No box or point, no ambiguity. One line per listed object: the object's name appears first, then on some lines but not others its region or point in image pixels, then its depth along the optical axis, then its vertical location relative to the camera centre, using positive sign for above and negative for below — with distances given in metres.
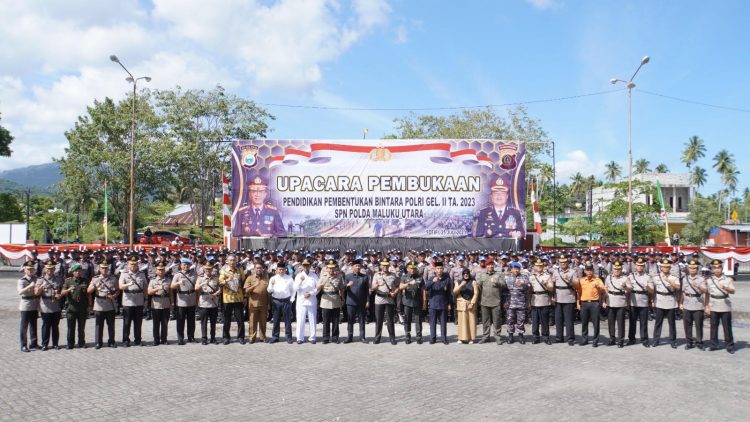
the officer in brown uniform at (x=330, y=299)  10.43 -1.42
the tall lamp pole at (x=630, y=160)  22.25 +2.87
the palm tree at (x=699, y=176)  89.12 +7.88
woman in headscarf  10.28 -1.67
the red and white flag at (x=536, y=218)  22.31 +0.26
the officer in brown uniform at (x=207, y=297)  10.16 -1.35
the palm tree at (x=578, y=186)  83.19 +5.92
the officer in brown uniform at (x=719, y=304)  9.45 -1.37
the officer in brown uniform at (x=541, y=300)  10.30 -1.42
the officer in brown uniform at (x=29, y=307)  9.42 -1.43
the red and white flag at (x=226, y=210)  21.95 +0.57
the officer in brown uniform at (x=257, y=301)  10.40 -1.45
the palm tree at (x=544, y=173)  38.70 +3.93
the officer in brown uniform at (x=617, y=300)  9.91 -1.36
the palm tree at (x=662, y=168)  87.35 +9.04
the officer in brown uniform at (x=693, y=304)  9.62 -1.40
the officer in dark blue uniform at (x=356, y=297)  10.52 -1.41
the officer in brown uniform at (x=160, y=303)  9.99 -1.43
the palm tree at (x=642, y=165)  91.81 +9.90
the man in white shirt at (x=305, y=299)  10.33 -1.43
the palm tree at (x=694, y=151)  81.88 +10.93
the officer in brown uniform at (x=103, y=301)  9.73 -1.37
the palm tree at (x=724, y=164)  80.81 +8.95
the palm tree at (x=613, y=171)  94.25 +9.08
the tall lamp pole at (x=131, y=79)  22.40 +6.04
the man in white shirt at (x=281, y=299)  10.48 -1.43
